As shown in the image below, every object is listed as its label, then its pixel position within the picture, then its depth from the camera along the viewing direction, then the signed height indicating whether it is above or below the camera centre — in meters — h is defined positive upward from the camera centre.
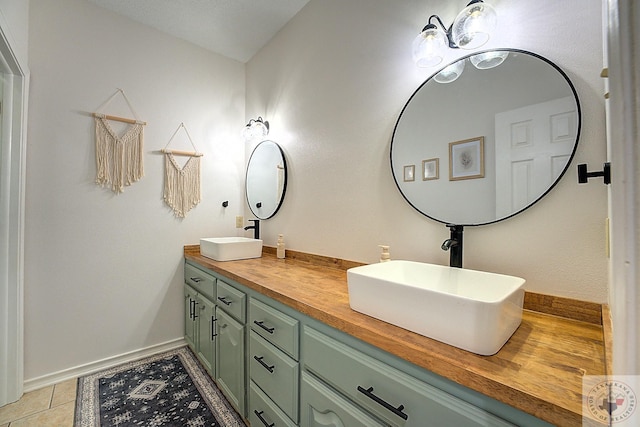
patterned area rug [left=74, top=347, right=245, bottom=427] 1.55 -1.14
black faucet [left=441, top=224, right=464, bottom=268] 1.11 -0.12
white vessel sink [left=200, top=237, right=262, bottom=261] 1.95 -0.25
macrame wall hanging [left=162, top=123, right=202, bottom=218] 2.30 +0.30
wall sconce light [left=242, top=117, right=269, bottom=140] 2.42 +0.77
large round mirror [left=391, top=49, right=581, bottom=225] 0.96 +0.32
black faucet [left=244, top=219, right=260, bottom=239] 2.40 -0.11
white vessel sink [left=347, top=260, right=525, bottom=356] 0.67 -0.26
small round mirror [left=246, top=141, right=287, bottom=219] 2.25 +0.32
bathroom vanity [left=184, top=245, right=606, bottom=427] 0.59 -0.41
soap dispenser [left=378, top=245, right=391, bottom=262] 1.37 -0.19
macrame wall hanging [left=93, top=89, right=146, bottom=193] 2.01 +0.48
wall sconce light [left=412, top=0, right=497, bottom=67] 1.03 +0.73
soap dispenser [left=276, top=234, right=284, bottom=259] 2.10 -0.24
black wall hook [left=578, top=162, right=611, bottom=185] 0.62 +0.10
